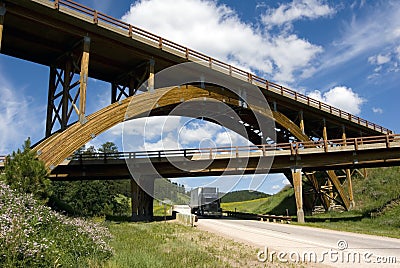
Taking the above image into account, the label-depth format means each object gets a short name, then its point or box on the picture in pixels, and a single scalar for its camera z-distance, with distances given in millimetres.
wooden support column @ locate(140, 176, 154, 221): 33081
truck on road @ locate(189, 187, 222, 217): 44500
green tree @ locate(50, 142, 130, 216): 54409
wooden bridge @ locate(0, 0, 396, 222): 22297
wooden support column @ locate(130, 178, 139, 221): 31712
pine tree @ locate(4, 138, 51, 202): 17609
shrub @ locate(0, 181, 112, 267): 7336
